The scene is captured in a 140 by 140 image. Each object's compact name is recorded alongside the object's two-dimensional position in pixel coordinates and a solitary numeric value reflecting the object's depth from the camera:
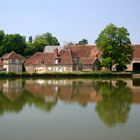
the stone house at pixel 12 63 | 58.50
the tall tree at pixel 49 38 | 96.31
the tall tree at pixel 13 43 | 76.81
